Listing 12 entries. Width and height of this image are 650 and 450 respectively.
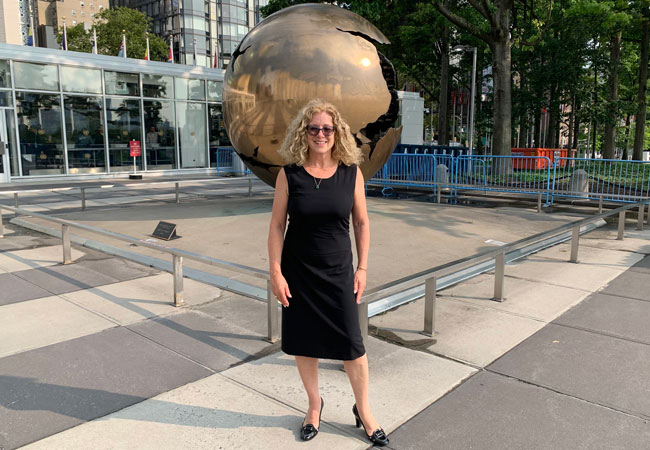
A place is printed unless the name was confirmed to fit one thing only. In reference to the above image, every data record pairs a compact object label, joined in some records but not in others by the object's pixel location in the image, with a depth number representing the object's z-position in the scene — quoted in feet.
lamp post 89.29
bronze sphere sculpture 24.29
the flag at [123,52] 76.73
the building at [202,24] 237.45
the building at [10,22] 207.75
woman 9.38
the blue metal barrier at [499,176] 47.36
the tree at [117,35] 158.51
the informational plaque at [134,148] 72.28
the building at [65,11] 332.39
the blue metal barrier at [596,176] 44.32
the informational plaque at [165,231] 26.37
